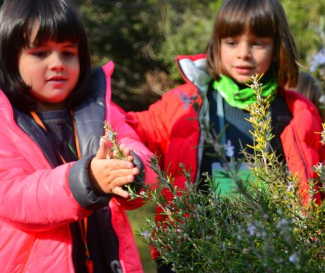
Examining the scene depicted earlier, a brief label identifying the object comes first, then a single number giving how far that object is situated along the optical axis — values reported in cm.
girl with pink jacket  187
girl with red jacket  228
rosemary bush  118
